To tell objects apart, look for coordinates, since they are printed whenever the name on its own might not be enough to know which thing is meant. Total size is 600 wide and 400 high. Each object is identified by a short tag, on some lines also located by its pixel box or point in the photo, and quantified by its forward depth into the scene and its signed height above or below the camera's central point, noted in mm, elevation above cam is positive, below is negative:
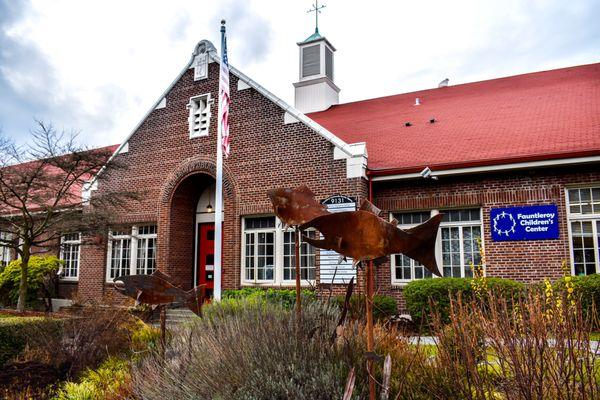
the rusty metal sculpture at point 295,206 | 4074 +451
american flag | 12516 +4011
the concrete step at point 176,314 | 12820 -1433
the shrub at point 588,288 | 9312 -551
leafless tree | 11602 +1746
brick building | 10984 +2112
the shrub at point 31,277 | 16453 -505
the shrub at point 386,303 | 10553 -941
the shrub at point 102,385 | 5211 -1405
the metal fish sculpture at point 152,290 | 4672 -269
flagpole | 11633 +1144
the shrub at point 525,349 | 2795 -547
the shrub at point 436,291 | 10070 -644
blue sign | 10852 +817
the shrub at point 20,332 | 8250 -1193
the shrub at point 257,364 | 3666 -840
